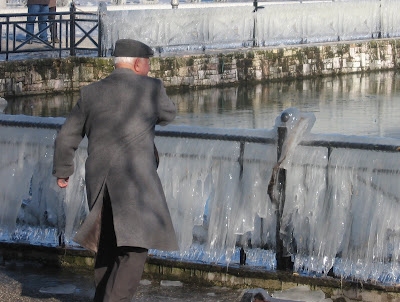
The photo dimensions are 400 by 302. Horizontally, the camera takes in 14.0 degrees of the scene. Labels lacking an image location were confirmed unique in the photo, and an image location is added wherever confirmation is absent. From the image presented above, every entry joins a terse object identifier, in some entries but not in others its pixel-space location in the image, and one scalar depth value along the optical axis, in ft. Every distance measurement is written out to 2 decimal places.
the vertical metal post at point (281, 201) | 32.82
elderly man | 25.54
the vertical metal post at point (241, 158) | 33.70
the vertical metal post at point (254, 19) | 126.14
